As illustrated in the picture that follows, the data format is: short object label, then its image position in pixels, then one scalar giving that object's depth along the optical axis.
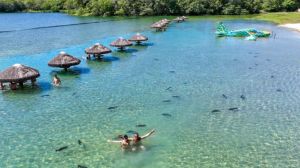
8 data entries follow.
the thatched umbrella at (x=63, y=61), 36.75
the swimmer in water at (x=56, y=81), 33.06
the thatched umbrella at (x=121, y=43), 48.23
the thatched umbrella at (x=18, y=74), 31.53
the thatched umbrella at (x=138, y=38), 52.72
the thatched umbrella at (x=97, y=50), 42.49
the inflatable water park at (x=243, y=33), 60.06
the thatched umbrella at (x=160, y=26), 68.56
